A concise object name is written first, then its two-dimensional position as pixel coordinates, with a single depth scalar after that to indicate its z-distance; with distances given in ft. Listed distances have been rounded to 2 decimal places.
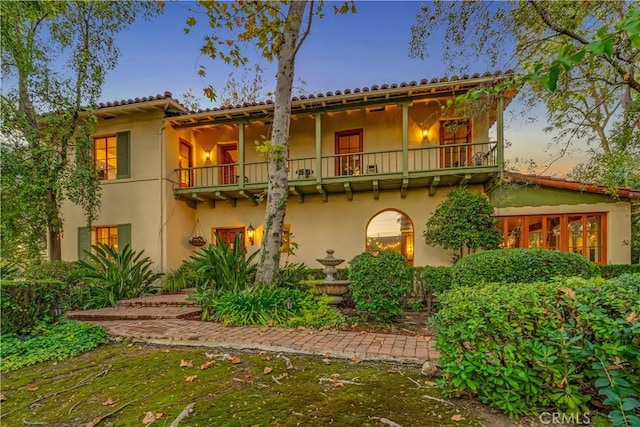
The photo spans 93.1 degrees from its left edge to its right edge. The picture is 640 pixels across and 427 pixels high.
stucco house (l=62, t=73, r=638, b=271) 26.86
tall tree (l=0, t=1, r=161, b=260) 23.38
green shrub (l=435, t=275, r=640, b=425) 6.07
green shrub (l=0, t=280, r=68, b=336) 13.75
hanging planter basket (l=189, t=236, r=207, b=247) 33.78
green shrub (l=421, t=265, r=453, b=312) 22.11
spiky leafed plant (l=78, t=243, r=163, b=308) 22.91
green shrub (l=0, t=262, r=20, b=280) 20.30
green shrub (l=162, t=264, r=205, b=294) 28.76
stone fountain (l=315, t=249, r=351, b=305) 20.61
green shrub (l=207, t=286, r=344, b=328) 16.31
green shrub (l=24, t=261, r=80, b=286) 24.61
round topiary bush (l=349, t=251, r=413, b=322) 17.48
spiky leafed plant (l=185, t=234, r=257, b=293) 19.90
